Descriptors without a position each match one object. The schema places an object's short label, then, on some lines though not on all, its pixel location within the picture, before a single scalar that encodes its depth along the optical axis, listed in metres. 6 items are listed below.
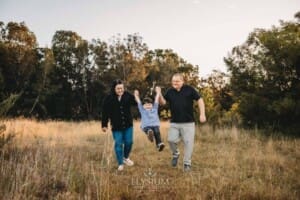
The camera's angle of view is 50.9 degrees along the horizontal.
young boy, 7.50
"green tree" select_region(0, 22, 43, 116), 28.27
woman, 6.77
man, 6.53
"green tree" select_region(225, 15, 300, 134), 11.20
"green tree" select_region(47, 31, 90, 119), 32.38
